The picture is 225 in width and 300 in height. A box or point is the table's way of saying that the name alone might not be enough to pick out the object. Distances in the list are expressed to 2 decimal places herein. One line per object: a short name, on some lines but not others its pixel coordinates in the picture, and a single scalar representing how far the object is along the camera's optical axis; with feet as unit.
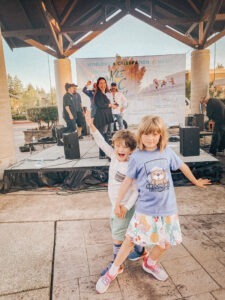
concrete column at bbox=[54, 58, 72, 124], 38.17
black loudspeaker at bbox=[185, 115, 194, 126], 31.10
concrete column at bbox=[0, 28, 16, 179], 17.20
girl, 6.30
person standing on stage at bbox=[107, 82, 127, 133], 26.81
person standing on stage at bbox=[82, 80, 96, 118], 30.86
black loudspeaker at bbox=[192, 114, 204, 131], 30.30
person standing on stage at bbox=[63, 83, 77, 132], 23.65
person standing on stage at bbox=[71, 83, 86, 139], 26.45
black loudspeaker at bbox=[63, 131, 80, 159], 18.52
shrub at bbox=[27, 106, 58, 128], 44.68
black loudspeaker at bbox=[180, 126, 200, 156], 17.67
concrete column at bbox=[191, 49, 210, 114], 37.68
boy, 6.95
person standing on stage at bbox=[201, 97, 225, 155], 21.72
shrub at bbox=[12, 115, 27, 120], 112.26
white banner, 33.01
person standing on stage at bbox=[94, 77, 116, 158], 17.94
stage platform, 16.06
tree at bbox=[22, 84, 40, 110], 177.47
